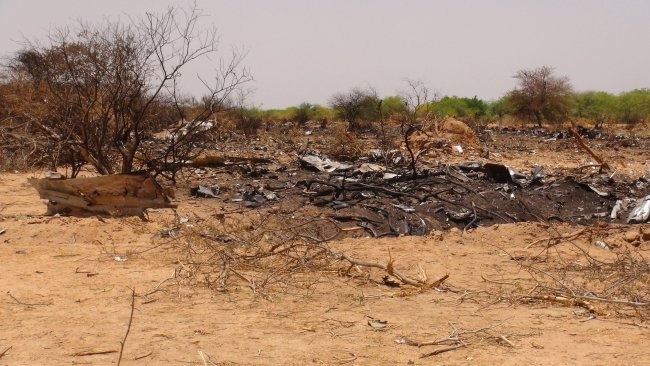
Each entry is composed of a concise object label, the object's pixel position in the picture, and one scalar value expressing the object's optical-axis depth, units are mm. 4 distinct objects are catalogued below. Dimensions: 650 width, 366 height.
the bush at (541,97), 35312
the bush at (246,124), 27066
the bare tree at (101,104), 11380
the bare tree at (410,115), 11106
